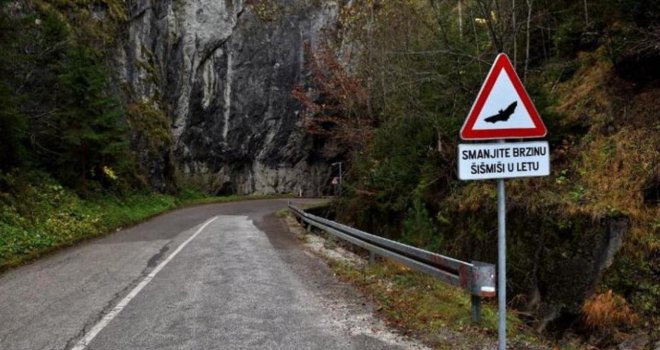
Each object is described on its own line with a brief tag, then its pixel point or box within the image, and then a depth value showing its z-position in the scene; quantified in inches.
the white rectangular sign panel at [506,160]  161.8
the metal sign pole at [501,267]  160.4
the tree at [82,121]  764.6
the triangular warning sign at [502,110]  163.2
